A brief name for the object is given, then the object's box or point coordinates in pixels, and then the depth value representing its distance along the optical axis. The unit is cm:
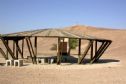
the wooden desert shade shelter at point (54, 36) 1108
